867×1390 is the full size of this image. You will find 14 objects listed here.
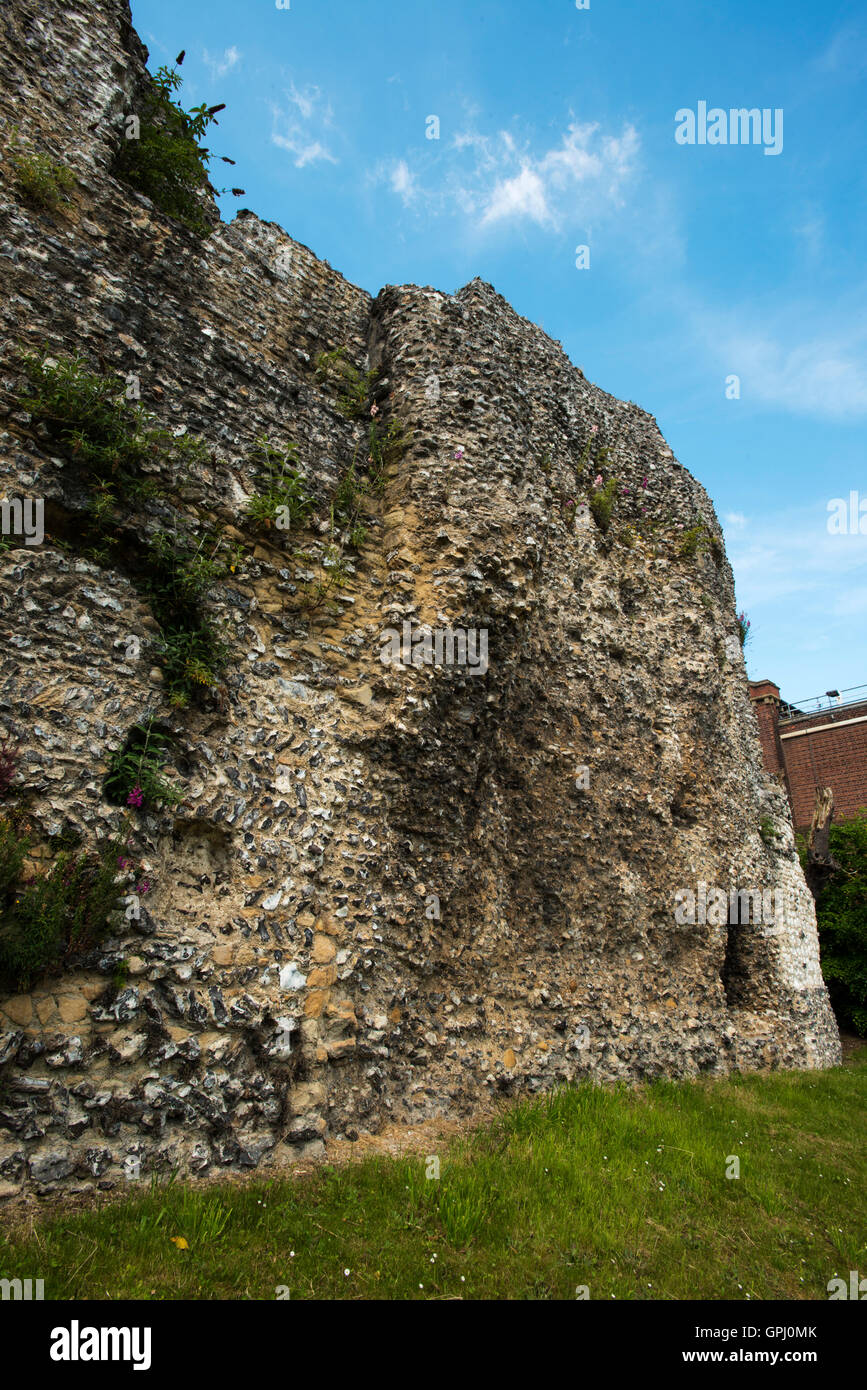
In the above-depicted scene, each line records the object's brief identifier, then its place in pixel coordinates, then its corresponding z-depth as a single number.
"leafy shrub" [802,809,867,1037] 18.84
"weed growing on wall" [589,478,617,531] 11.49
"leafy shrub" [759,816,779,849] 12.97
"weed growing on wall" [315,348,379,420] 8.55
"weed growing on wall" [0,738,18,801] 4.33
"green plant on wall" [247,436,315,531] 6.64
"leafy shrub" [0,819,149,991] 4.07
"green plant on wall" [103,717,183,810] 4.89
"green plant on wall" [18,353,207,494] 5.28
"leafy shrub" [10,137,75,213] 5.90
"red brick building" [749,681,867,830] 33.84
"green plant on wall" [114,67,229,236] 7.44
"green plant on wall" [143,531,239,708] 5.55
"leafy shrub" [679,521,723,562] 12.84
